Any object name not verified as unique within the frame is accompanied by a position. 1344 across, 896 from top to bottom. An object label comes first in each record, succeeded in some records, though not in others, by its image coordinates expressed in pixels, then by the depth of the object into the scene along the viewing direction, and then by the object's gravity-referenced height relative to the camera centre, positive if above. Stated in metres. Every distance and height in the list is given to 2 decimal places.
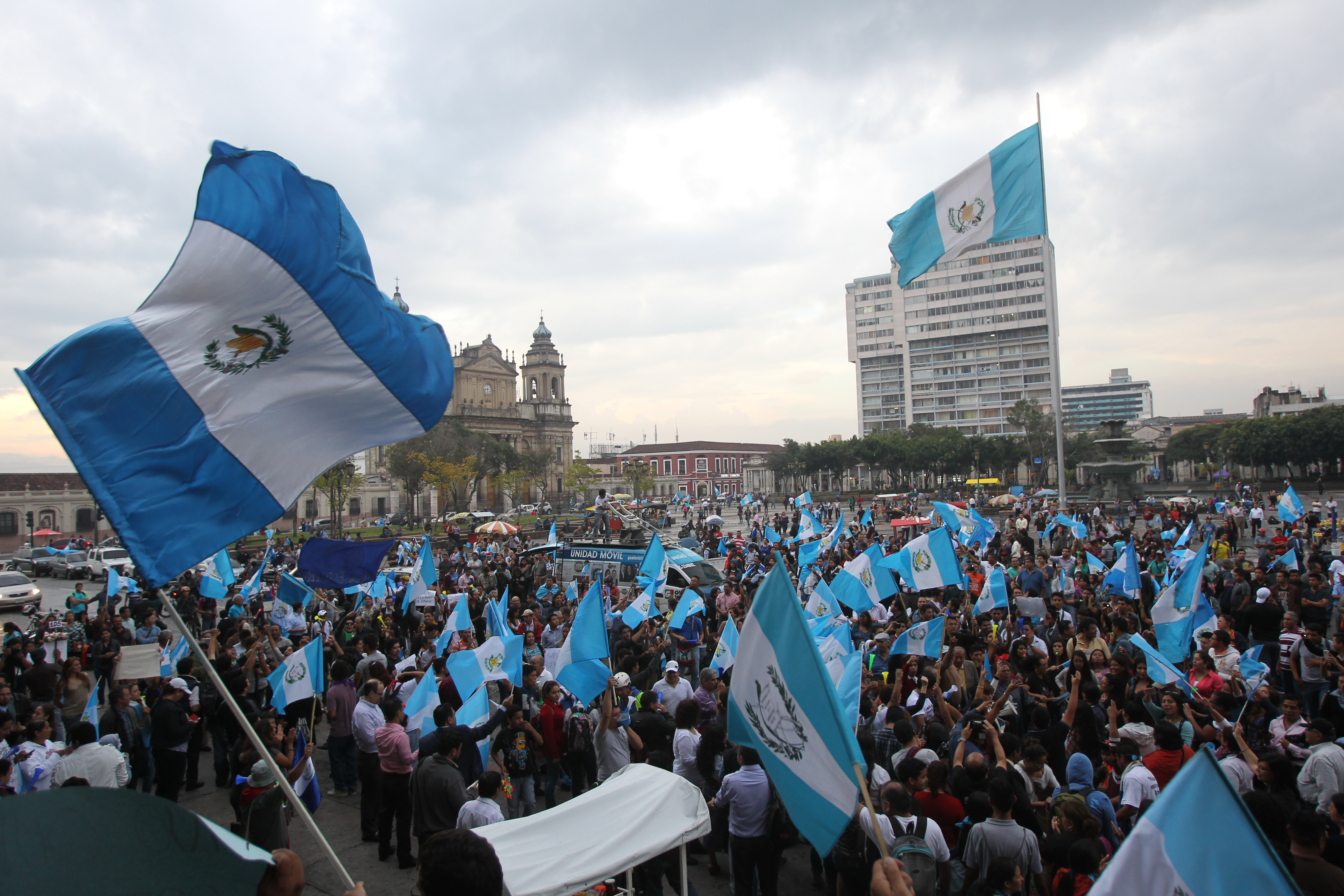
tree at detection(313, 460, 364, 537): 44.16 -0.04
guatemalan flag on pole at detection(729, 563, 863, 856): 3.42 -1.17
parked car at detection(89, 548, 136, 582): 27.80 -2.39
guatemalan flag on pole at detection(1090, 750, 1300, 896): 2.28 -1.18
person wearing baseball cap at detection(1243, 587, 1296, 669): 8.99 -2.01
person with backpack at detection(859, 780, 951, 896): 4.05 -1.96
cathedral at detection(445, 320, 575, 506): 90.25 +9.21
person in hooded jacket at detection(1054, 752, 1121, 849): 4.54 -2.07
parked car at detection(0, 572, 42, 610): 22.09 -2.63
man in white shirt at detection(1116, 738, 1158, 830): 4.71 -2.03
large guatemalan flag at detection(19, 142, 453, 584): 3.36 +0.54
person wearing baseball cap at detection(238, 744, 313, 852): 4.76 -1.98
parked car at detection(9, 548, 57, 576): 33.19 -2.73
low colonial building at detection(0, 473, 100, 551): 55.91 -0.75
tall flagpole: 15.03 +1.44
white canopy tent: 3.44 -1.70
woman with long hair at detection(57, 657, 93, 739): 8.01 -1.99
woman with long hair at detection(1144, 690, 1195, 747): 5.55 -1.88
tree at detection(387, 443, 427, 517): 54.72 +0.97
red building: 113.62 +0.30
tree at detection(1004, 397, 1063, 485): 71.38 +2.28
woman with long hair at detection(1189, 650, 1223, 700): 6.50 -1.92
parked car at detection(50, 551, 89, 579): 30.11 -2.68
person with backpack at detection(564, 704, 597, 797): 6.66 -2.30
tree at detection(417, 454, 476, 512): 55.84 +0.47
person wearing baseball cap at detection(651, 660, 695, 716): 7.23 -2.01
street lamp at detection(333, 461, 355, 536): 43.50 +0.12
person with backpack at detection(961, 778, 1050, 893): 4.11 -2.01
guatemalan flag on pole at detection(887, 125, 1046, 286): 13.09 +4.11
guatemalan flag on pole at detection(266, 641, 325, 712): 7.39 -1.79
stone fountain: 38.22 -0.89
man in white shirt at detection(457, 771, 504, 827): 4.70 -1.96
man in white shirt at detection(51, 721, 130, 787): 5.63 -1.92
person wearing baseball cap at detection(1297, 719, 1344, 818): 4.62 -1.97
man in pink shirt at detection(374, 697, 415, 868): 6.20 -2.35
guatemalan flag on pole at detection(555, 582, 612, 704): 6.81 -1.57
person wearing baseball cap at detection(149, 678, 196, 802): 7.16 -2.25
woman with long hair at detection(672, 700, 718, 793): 5.95 -2.05
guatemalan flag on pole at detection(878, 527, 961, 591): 11.09 -1.47
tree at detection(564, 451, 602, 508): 78.62 -0.29
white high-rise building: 99.00 +15.25
